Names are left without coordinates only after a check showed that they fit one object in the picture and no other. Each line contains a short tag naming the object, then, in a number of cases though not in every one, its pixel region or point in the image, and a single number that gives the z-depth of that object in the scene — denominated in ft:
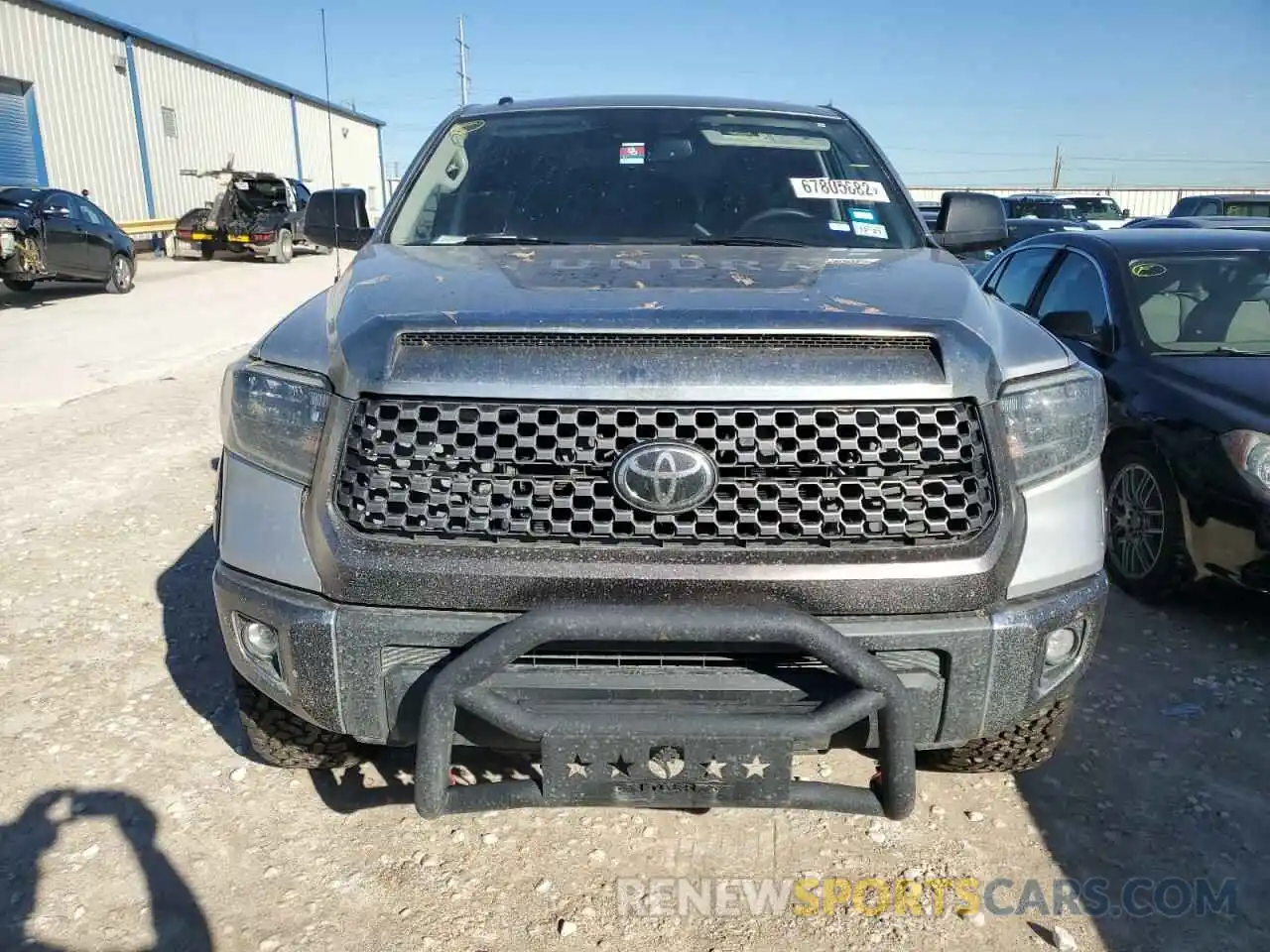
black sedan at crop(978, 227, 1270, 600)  12.56
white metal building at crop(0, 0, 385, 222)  71.56
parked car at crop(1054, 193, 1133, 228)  87.40
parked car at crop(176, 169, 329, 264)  76.89
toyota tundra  6.73
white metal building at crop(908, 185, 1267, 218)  149.59
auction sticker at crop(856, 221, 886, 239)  11.12
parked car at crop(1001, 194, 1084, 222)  81.82
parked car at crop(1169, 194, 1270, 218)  50.93
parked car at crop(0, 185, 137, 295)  46.03
